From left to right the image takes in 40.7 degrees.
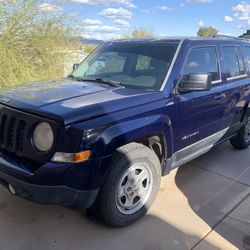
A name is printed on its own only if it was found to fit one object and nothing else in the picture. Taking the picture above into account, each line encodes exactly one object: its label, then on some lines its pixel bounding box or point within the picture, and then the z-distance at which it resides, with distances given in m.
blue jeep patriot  2.81
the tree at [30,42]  7.61
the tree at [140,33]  13.10
